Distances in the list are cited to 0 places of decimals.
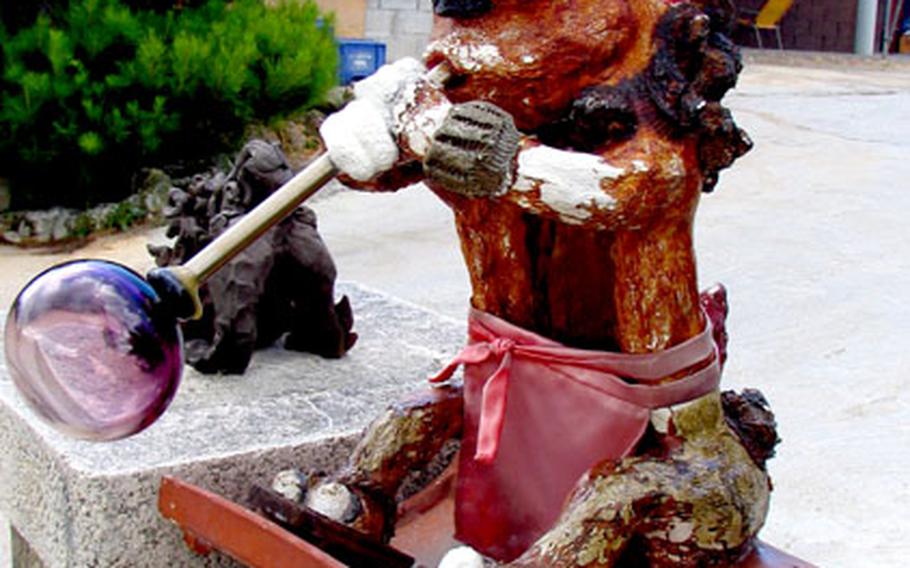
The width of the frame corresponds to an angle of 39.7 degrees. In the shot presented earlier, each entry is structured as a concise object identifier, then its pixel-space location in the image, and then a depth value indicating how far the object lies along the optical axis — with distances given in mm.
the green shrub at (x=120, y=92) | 4902
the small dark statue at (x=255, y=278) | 2008
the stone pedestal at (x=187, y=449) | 1639
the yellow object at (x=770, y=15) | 11242
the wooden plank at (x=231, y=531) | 1378
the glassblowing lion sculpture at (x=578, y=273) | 1300
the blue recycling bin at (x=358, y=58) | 6730
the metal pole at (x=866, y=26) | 11141
